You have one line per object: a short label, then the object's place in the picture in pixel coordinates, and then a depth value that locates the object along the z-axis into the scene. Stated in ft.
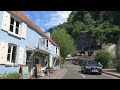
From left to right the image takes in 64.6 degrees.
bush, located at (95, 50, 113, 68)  57.29
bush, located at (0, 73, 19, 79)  16.45
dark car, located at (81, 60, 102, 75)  33.27
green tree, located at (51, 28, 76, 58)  65.85
